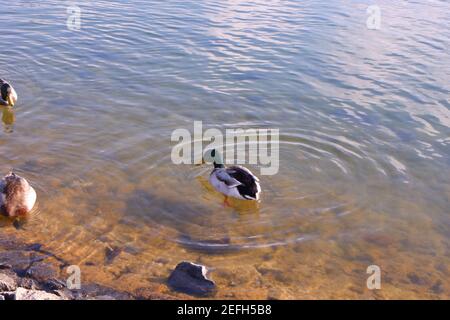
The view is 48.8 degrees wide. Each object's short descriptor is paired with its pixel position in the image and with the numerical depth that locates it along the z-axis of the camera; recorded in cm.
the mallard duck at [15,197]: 902
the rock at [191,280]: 753
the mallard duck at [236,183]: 981
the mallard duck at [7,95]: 1364
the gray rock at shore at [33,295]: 637
